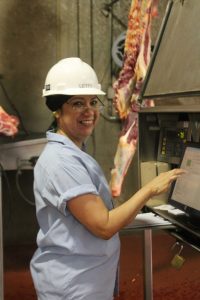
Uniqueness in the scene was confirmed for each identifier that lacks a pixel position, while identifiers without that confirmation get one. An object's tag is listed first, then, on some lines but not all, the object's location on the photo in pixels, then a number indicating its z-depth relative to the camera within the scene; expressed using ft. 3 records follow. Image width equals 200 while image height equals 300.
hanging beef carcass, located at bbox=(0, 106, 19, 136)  8.54
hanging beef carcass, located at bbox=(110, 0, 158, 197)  7.95
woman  4.17
